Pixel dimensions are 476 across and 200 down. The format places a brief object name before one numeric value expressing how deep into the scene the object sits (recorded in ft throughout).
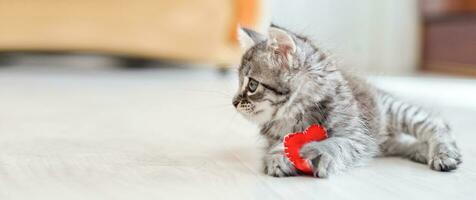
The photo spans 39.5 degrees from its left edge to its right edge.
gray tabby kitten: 4.01
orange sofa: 11.50
